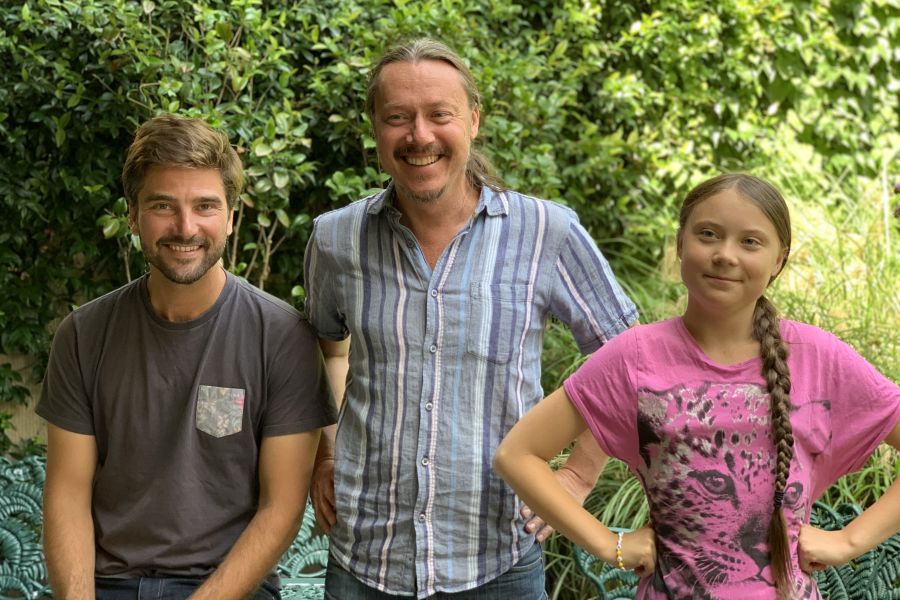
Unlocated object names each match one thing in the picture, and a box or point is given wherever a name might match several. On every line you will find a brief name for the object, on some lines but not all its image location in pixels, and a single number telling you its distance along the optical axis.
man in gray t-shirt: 2.44
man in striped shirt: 2.23
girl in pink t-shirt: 1.91
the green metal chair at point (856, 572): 2.88
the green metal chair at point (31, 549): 3.39
